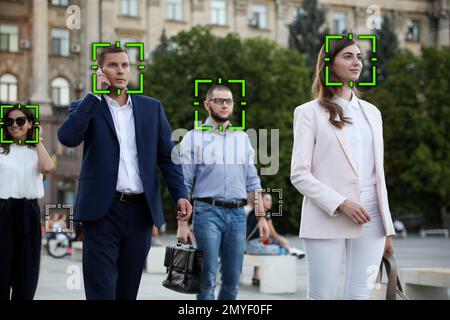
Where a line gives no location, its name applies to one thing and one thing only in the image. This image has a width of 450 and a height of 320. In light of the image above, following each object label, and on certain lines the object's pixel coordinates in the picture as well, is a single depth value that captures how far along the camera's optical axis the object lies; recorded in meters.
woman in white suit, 4.96
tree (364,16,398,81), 54.62
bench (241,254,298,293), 13.81
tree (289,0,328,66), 54.16
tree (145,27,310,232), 44.44
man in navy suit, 5.34
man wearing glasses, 7.85
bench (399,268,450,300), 9.84
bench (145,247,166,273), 17.90
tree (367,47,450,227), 48.97
